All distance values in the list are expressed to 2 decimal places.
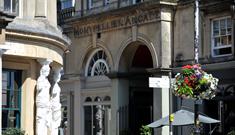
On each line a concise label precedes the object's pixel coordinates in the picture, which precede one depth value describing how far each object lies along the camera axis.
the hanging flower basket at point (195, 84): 17.80
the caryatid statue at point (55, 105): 23.94
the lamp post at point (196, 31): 30.23
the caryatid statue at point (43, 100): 22.84
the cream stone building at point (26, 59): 22.52
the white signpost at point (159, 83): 20.73
